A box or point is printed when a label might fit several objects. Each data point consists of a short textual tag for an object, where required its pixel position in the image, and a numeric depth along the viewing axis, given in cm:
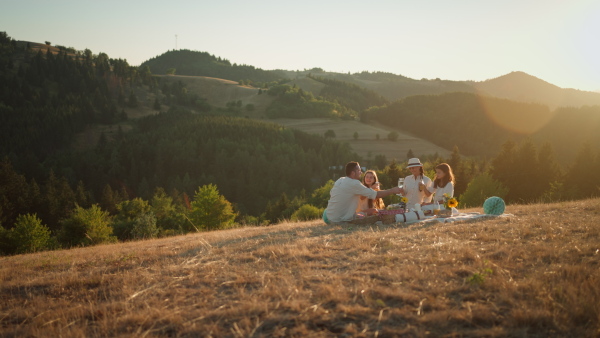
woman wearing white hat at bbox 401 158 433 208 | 1256
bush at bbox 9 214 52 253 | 4469
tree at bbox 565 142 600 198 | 4678
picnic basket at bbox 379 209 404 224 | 1147
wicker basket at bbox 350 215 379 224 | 1159
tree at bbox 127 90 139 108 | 19498
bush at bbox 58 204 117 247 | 4566
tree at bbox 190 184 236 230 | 5338
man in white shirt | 1161
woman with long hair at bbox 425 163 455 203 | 1265
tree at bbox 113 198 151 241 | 5838
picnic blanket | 1102
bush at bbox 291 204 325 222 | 5409
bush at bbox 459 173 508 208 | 4175
